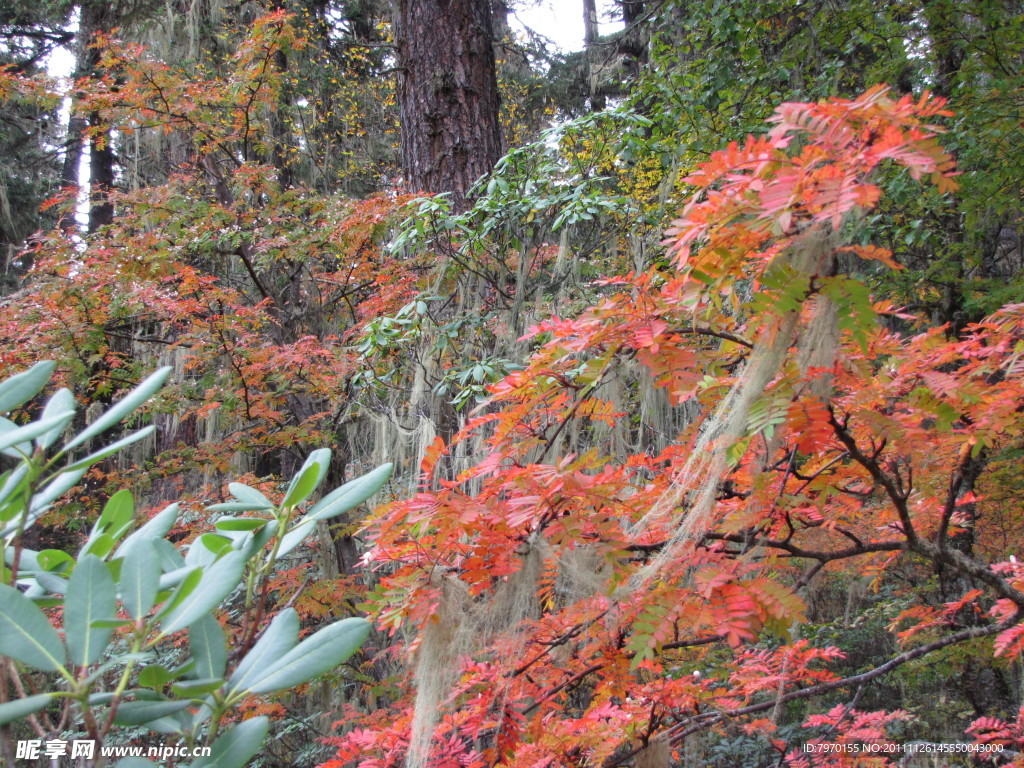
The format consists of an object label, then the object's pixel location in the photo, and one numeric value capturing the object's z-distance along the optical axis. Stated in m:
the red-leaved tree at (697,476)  1.19
